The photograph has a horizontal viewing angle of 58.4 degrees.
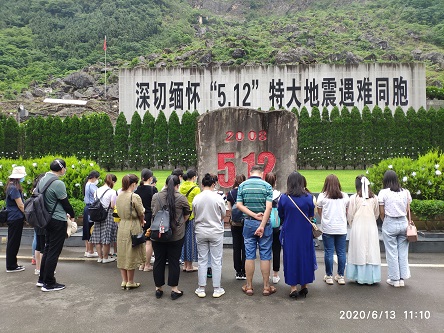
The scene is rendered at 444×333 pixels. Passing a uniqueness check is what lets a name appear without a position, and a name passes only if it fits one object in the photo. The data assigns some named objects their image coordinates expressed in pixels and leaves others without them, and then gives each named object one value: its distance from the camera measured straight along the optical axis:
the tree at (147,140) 18.22
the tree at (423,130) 17.58
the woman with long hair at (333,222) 4.66
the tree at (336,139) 17.77
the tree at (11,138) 18.94
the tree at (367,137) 17.66
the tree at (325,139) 17.92
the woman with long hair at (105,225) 5.70
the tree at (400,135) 17.59
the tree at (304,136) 17.86
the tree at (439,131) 17.55
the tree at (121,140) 18.31
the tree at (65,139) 18.58
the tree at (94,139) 18.50
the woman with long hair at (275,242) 4.73
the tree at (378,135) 17.66
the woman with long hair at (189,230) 5.11
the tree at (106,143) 18.36
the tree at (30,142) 18.75
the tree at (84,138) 18.52
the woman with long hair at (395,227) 4.66
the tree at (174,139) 18.14
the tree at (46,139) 18.67
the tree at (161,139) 18.22
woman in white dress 4.64
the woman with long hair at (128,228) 4.58
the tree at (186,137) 18.03
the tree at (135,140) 18.30
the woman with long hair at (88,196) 5.96
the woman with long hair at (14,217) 5.41
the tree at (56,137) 18.61
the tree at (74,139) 18.53
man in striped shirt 4.38
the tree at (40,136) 18.69
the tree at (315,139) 17.89
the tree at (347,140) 17.77
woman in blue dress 4.28
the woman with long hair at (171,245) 4.36
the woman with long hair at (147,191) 5.21
